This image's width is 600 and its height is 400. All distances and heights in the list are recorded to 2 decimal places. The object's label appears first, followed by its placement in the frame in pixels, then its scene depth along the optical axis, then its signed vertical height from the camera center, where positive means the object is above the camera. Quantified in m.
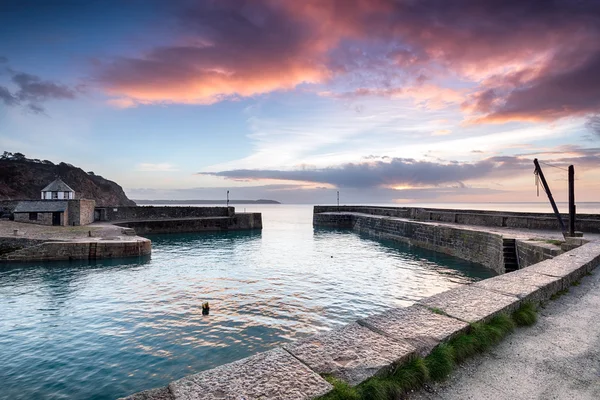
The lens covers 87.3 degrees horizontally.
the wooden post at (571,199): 14.35 +0.18
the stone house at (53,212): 30.80 -0.91
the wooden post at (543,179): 17.08 +1.31
